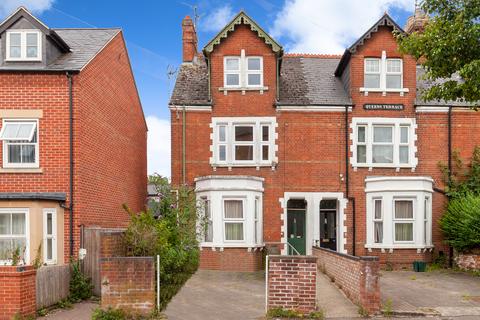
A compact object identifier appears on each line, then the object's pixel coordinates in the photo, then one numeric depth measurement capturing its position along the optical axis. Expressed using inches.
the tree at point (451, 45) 528.1
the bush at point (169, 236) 597.6
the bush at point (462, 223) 759.1
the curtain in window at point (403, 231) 839.1
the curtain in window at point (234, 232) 818.2
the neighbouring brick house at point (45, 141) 611.2
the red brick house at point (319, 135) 860.0
